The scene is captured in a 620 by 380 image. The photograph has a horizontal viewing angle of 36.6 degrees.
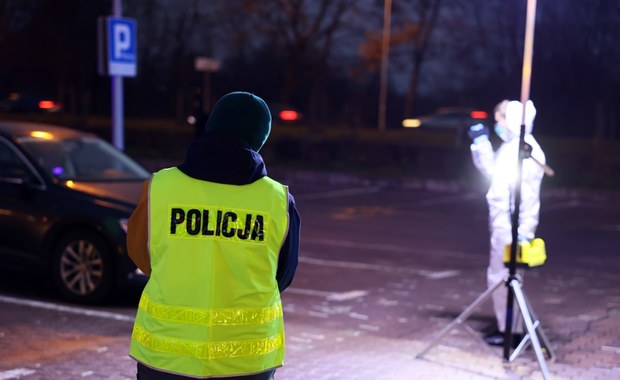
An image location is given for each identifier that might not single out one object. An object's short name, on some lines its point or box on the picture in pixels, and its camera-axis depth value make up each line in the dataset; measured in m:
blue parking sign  12.18
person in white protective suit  6.77
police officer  3.15
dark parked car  8.04
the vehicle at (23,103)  43.41
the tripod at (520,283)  6.11
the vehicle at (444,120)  36.00
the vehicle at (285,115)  37.28
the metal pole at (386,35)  39.56
